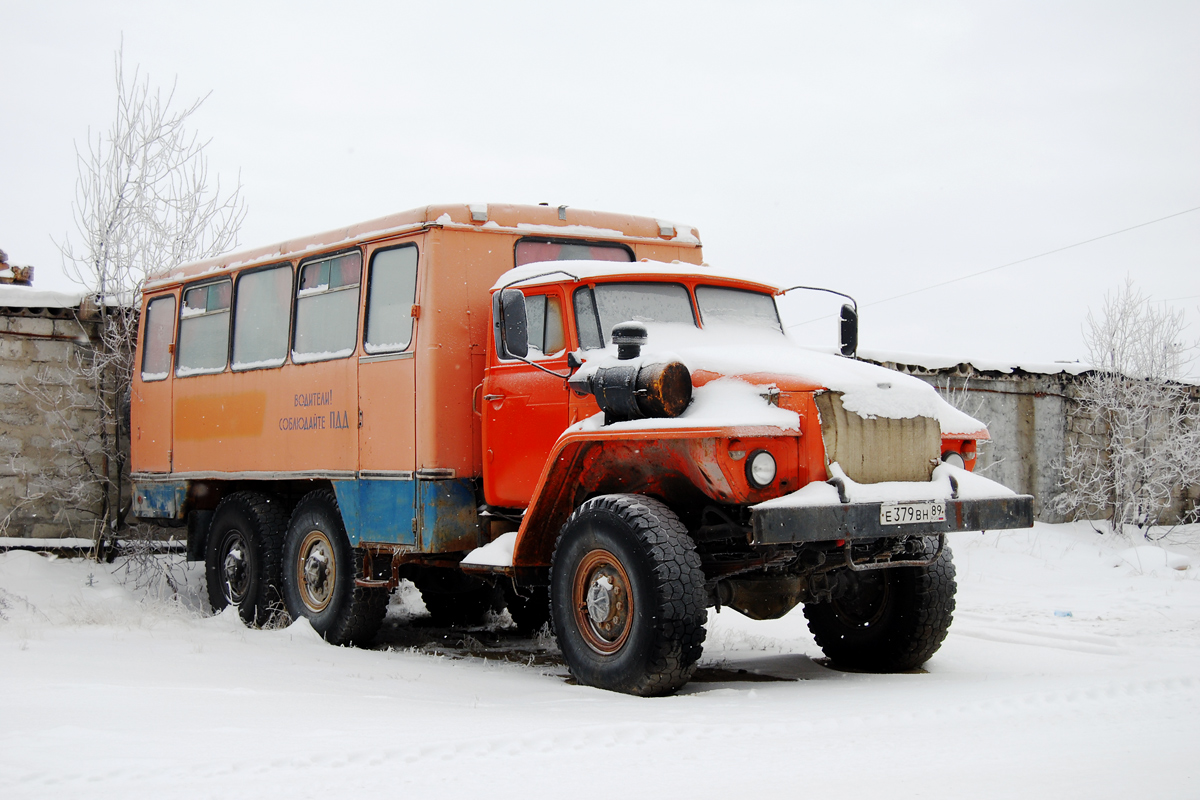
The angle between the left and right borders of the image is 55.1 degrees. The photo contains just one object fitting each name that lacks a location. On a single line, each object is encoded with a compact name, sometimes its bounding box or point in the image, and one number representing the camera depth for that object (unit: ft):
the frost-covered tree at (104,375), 36.55
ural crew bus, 19.31
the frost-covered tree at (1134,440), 52.80
